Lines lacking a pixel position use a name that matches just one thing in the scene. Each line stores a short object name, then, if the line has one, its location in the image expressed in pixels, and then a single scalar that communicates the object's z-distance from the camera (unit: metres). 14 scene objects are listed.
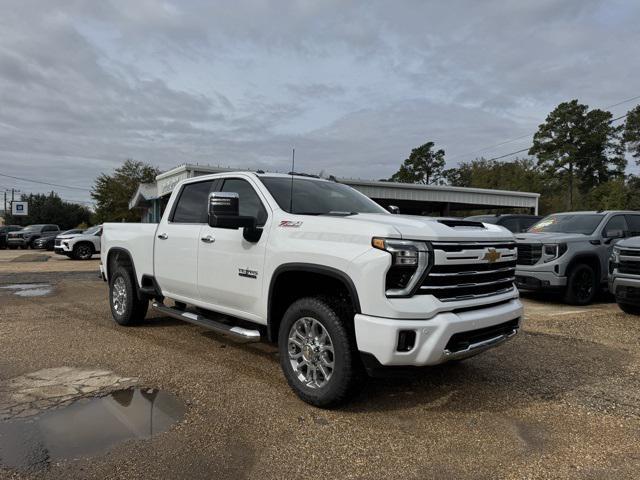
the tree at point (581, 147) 58.50
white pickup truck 3.53
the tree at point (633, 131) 53.27
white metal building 26.14
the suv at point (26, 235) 31.67
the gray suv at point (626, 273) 7.34
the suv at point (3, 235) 31.99
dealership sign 55.66
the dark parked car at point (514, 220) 12.91
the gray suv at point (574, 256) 8.84
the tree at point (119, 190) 57.06
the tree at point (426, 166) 86.19
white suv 20.30
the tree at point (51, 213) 71.44
